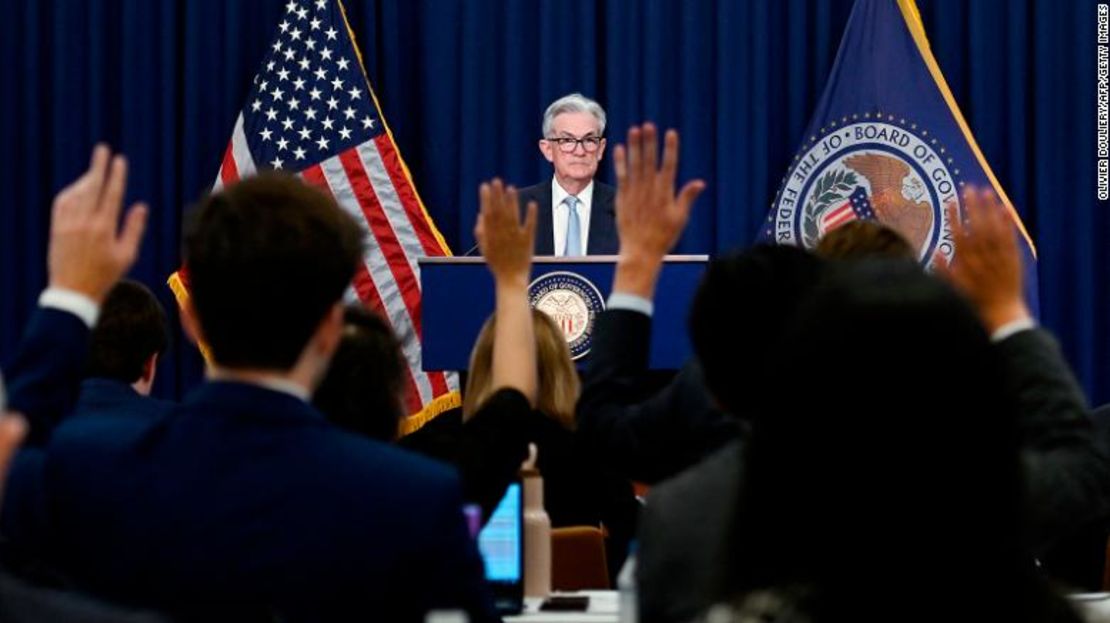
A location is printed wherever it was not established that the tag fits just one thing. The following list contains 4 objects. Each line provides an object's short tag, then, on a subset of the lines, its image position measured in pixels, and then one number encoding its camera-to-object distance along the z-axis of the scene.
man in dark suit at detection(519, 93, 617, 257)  13.36
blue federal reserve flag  15.60
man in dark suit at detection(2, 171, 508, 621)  3.64
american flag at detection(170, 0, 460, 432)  15.69
